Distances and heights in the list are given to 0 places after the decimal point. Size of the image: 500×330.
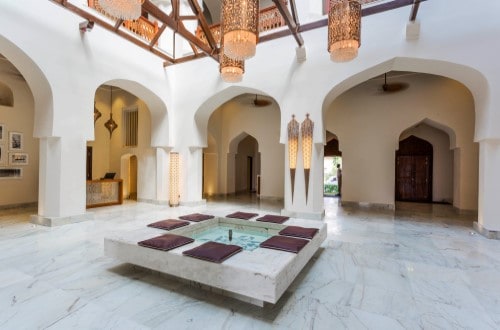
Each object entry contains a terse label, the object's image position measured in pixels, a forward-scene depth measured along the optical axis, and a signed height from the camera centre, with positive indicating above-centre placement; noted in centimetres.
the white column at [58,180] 564 -40
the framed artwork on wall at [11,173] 785 -36
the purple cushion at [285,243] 303 -97
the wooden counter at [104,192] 816 -98
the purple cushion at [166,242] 301 -96
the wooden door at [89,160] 1032 +9
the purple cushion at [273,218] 465 -100
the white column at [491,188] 505 -41
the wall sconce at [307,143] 641 +56
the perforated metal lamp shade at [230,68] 456 +172
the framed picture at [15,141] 798 +65
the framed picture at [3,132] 779 +89
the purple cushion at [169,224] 400 -98
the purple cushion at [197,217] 464 -99
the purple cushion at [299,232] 363 -98
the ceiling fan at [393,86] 781 +245
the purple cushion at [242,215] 495 -101
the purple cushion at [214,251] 267 -96
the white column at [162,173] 884 -34
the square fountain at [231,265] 241 -109
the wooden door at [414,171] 1026 -18
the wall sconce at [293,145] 660 +51
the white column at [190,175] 864 -39
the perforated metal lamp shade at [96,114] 825 +156
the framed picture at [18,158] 803 +11
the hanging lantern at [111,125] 986 +146
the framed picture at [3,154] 780 +22
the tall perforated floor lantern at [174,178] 859 -49
